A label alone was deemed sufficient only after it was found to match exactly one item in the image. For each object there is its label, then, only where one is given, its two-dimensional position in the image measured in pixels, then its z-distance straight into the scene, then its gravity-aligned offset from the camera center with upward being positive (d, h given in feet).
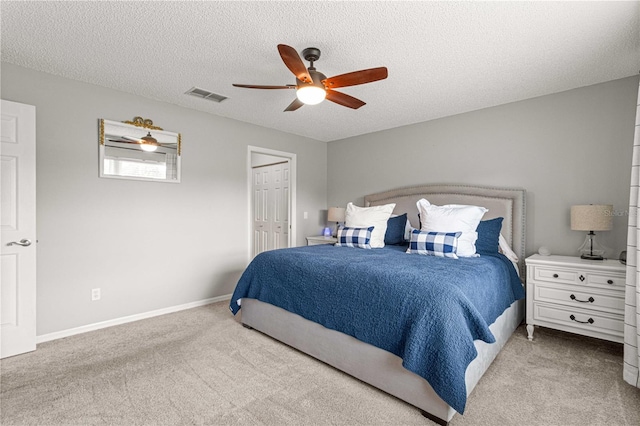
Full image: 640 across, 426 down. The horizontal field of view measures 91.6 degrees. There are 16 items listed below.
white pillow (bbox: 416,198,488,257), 9.67 -0.37
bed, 5.74 -2.93
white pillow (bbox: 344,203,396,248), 11.95 -0.40
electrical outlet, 10.32 -2.92
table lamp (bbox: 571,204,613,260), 8.87 -0.21
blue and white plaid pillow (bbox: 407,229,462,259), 9.43 -1.03
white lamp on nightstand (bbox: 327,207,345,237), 16.29 -0.25
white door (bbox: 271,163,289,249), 17.67 +0.15
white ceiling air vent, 10.84 +4.10
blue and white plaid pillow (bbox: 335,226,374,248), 11.60 -1.05
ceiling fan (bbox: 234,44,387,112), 7.08 +3.17
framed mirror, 10.64 +2.04
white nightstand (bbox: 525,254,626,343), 8.23 -2.35
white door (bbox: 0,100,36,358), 8.39 -0.63
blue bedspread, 5.63 -2.03
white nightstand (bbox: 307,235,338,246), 15.54 -1.57
